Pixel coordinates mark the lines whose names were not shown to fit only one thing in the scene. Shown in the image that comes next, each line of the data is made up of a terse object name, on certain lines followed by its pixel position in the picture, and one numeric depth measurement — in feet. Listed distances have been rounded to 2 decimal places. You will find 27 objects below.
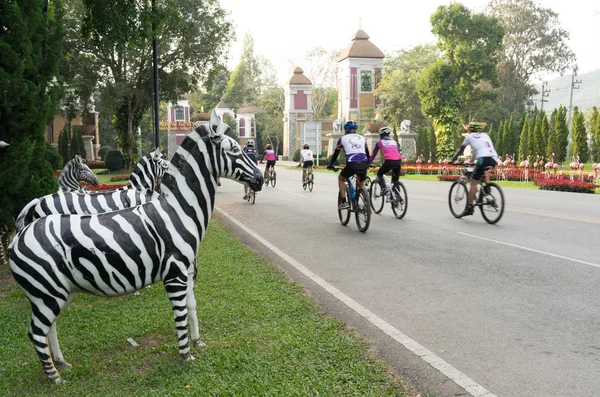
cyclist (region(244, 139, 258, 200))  57.18
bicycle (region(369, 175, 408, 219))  42.47
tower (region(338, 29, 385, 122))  213.87
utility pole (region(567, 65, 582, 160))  186.14
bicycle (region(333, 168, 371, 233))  36.11
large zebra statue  13.08
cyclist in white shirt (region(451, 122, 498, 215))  37.91
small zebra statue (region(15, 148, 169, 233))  19.10
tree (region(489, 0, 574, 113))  200.95
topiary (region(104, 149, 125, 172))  133.49
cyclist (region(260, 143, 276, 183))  73.20
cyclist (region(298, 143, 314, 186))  71.68
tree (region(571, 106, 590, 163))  118.21
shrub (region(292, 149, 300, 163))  209.48
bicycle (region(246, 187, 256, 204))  57.16
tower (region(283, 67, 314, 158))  234.17
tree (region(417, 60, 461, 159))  158.10
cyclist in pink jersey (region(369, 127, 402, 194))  41.81
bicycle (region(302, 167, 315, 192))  72.64
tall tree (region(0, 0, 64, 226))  24.47
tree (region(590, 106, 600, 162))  119.55
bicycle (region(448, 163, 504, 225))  38.52
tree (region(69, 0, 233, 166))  104.99
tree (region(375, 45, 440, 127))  183.01
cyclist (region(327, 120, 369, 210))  37.47
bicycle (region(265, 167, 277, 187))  79.52
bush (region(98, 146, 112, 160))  190.35
